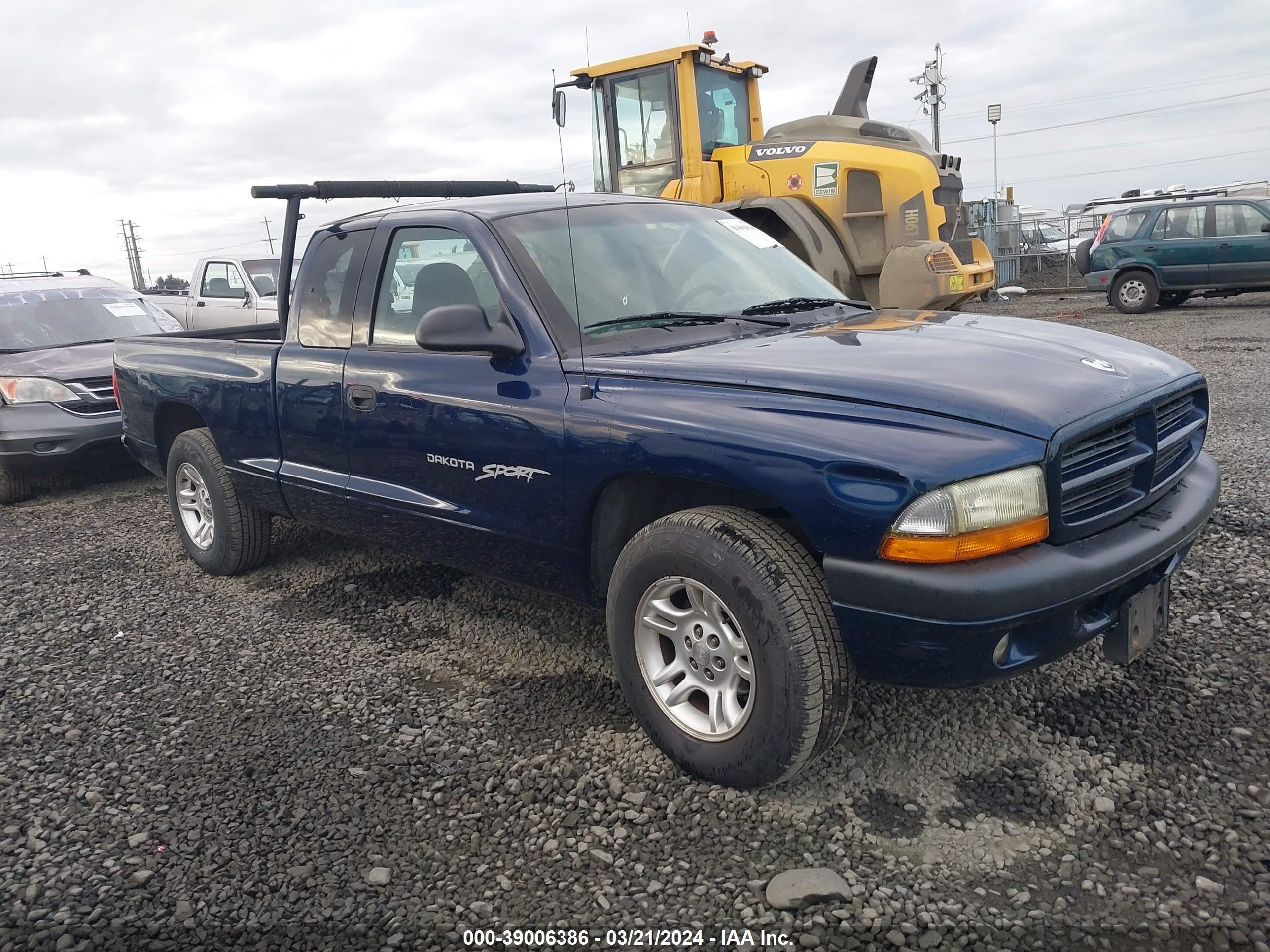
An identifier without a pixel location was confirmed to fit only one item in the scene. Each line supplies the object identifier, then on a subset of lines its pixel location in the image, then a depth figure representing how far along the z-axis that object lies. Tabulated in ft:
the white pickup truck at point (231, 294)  37.93
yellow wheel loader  31.81
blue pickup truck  7.99
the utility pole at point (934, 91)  120.57
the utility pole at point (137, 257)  207.00
